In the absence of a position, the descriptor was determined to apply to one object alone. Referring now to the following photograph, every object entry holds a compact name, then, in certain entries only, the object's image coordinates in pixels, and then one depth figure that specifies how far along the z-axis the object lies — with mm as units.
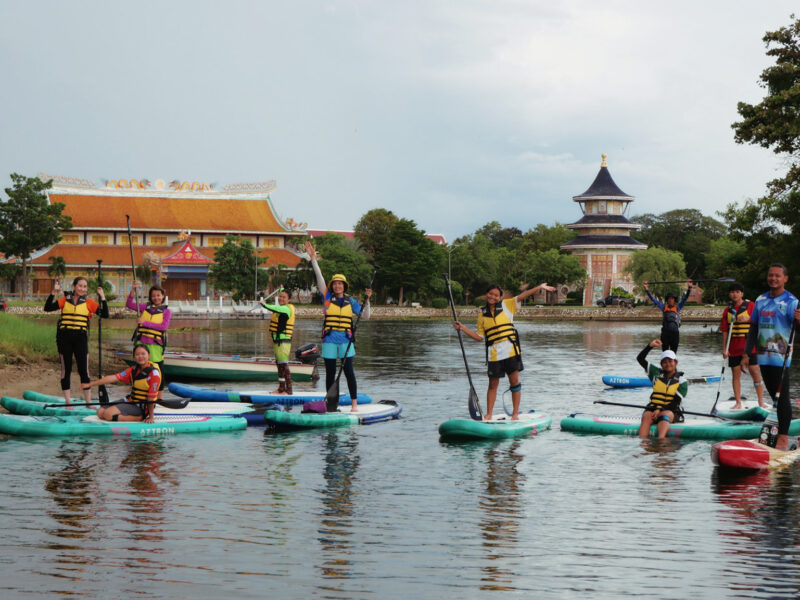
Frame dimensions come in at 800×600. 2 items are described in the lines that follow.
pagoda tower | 99125
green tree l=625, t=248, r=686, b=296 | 90000
